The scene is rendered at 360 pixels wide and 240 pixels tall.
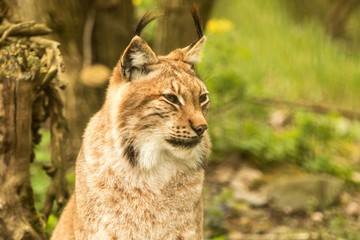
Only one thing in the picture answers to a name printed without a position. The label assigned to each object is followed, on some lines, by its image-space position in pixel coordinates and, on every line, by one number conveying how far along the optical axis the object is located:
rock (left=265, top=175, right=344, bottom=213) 17.00
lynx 9.66
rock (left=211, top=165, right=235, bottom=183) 18.14
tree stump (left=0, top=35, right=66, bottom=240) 10.90
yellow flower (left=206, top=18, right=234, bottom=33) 19.45
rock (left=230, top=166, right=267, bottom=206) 17.39
